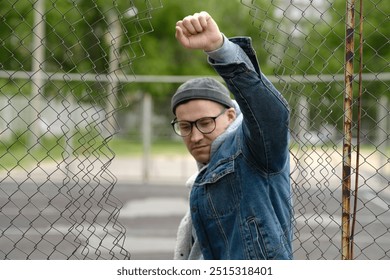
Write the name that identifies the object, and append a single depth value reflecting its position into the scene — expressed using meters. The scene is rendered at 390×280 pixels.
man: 3.71
